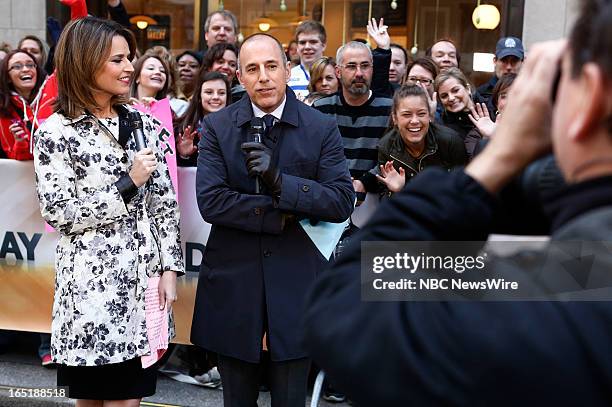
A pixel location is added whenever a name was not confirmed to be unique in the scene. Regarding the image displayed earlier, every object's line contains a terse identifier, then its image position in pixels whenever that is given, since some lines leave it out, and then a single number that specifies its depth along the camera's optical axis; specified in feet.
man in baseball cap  22.77
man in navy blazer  11.83
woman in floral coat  11.51
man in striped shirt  17.34
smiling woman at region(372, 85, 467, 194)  16.33
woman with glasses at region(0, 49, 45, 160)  17.74
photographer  3.31
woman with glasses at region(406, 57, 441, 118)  20.93
